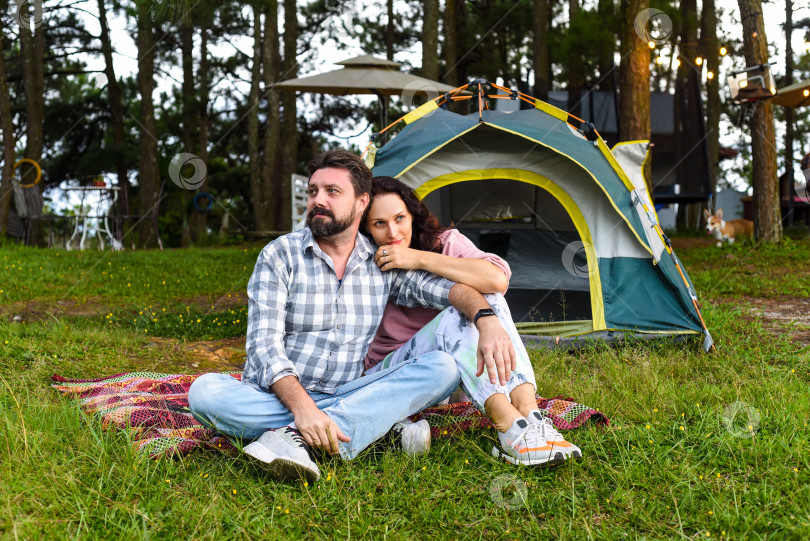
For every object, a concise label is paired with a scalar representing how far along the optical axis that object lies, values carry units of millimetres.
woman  2139
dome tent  3869
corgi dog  9180
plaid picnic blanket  2221
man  2092
